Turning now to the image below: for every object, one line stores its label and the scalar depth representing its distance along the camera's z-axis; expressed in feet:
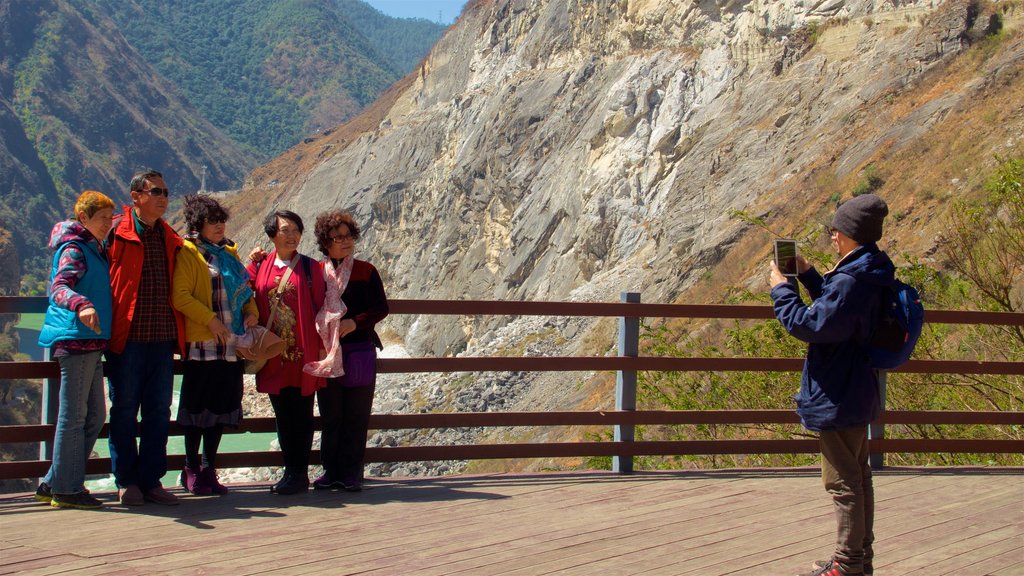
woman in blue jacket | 17.90
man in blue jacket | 13.93
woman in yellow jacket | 19.20
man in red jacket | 18.66
